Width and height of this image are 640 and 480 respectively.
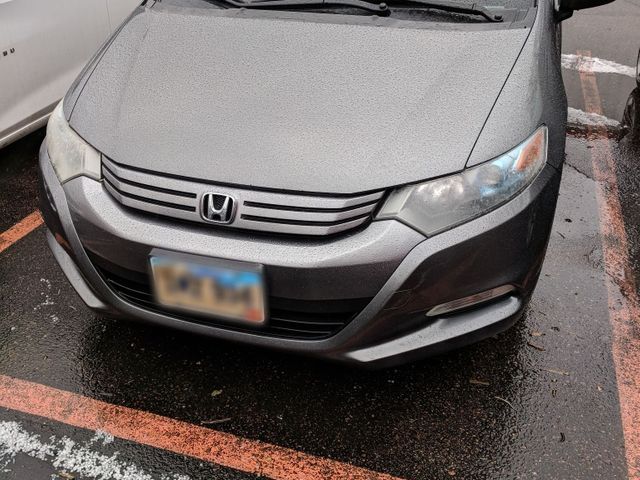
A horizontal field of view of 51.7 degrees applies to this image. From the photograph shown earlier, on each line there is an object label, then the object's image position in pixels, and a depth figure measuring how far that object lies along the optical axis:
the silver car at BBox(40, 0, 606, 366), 1.91
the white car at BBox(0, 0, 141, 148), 3.39
